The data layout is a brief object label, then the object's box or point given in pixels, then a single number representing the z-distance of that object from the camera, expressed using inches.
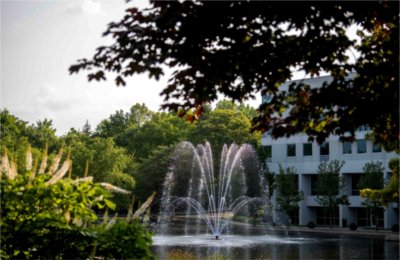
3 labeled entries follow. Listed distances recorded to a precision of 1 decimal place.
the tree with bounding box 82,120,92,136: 5073.3
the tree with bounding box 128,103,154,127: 4178.2
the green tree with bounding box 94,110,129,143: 3978.8
